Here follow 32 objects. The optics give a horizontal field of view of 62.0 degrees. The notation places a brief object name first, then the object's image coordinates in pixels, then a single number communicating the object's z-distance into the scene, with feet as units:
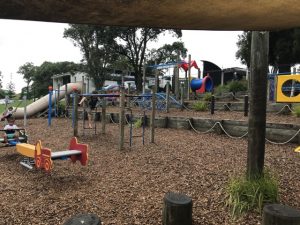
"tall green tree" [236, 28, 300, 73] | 56.95
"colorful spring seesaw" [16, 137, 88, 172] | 14.96
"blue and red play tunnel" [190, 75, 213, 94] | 47.24
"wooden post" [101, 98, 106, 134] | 28.19
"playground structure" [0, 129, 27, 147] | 20.20
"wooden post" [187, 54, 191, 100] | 43.70
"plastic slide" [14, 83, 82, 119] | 50.98
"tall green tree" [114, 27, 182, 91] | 87.33
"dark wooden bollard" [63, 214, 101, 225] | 7.69
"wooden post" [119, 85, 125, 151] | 20.92
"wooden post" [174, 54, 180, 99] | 43.50
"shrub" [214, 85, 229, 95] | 47.35
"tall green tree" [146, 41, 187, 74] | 89.36
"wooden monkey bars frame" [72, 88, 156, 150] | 21.04
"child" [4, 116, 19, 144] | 20.55
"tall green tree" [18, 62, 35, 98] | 192.18
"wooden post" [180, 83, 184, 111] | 37.96
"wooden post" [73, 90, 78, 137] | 27.82
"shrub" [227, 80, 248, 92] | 46.21
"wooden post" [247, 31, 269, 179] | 10.25
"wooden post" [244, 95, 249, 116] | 28.34
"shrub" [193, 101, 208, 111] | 34.80
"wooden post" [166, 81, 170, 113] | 36.16
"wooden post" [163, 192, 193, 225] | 9.25
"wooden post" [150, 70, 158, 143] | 22.87
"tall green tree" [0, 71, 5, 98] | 161.34
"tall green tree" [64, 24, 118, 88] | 85.06
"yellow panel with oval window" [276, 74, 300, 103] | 19.68
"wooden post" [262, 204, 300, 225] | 7.53
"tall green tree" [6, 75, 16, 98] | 184.57
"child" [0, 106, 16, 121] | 22.20
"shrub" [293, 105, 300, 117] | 25.07
